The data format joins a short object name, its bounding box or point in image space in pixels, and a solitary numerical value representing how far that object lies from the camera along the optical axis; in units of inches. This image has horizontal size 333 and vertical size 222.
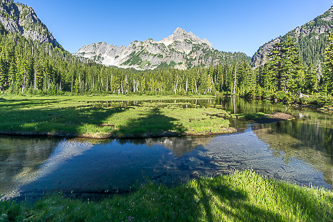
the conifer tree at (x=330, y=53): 1811.0
